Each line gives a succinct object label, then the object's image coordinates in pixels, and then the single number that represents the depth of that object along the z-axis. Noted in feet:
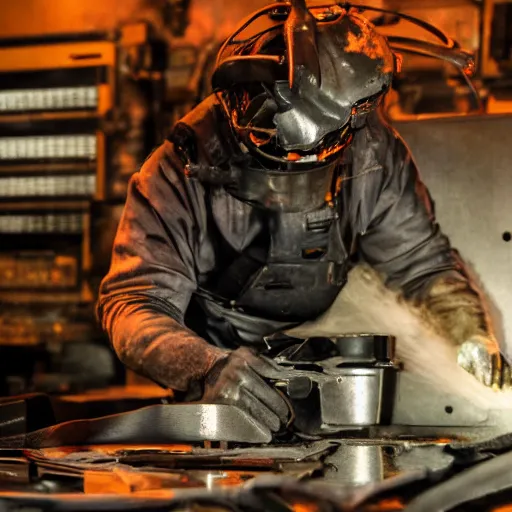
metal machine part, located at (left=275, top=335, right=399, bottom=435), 9.08
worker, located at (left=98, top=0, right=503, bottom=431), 8.95
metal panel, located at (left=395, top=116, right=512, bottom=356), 10.95
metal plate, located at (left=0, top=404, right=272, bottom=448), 8.42
